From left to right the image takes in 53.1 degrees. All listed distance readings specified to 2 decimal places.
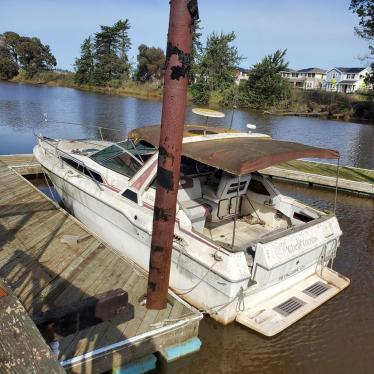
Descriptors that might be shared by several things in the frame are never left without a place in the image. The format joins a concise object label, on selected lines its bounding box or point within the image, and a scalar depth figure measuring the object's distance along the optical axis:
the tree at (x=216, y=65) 57.48
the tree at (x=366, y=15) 20.42
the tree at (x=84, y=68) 68.06
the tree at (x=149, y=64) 76.19
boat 5.56
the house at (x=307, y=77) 90.81
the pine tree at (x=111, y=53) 66.75
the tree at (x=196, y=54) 58.03
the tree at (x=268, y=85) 54.95
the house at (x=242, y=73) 90.97
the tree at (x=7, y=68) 72.44
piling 3.94
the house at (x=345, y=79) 85.38
